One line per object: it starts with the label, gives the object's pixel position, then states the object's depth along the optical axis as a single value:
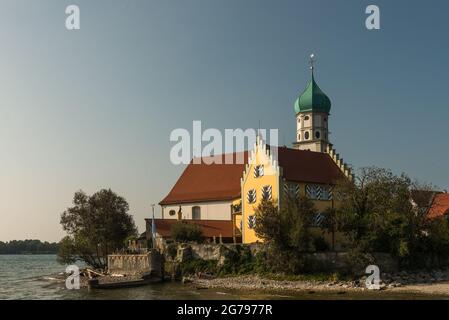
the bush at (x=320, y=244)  48.81
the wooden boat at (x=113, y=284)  48.09
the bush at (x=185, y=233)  57.12
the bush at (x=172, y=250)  55.03
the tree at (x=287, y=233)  46.25
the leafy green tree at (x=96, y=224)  60.81
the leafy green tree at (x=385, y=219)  47.53
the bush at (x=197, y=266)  51.84
